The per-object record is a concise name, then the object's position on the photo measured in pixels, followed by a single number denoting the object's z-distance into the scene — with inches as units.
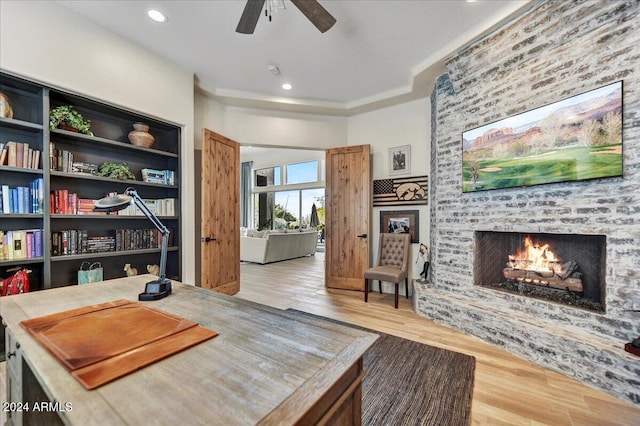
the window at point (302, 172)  343.3
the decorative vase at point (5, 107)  86.3
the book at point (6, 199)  86.7
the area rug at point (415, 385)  66.5
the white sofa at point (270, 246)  266.2
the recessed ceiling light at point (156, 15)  95.9
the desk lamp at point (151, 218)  47.7
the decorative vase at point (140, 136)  119.9
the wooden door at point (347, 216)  173.8
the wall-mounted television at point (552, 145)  79.9
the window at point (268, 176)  378.9
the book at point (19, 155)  89.0
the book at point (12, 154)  87.6
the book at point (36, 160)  92.0
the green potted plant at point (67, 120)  96.3
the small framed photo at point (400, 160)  167.5
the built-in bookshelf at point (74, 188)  90.4
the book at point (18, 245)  88.1
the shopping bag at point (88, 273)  106.3
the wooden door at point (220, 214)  137.9
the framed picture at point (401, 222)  163.9
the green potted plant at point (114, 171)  112.0
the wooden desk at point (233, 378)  23.5
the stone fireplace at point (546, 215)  76.7
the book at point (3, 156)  86.3
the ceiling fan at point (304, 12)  72.6
